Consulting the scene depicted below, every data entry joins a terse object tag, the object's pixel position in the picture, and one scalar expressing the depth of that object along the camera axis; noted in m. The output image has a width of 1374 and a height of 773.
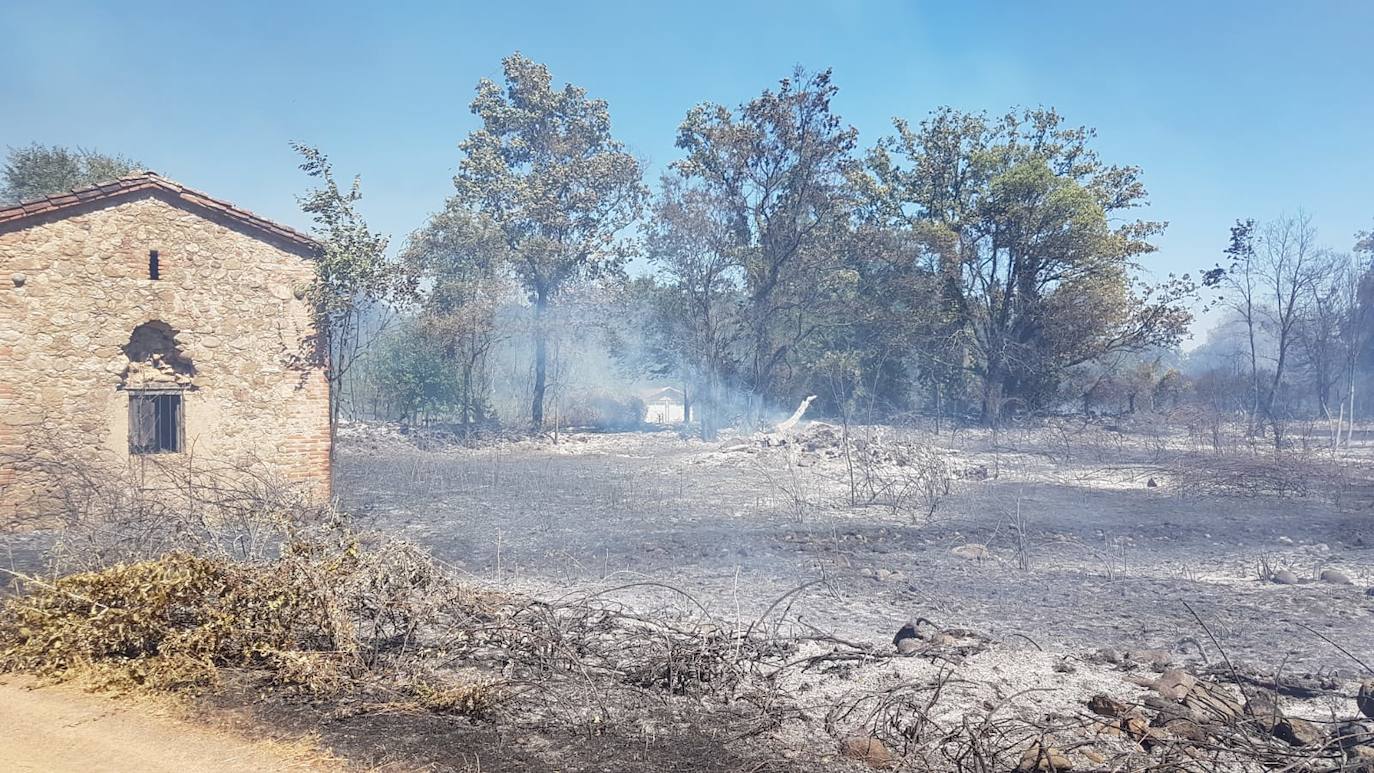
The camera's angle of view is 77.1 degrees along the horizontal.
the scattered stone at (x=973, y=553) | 10.48
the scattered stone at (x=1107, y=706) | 5.22
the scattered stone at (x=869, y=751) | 4.76
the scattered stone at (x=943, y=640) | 6.73
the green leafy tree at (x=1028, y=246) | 31.19
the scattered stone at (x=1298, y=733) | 4.66
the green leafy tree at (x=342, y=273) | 13.46
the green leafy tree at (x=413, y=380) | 30.17
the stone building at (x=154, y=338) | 11.52
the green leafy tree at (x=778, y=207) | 29.92
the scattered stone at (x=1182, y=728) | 4.86
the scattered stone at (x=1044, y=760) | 4.40
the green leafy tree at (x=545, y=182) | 29.00
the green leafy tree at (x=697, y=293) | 30.47
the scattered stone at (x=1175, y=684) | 5.51
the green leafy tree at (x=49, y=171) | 28.03
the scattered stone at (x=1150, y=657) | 6.43
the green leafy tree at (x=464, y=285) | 27.00
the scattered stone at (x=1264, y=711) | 4.75
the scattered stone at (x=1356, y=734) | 4.28
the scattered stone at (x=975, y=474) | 18.12
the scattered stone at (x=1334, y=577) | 8.99
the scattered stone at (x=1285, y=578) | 9.05
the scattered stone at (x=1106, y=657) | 6.51
